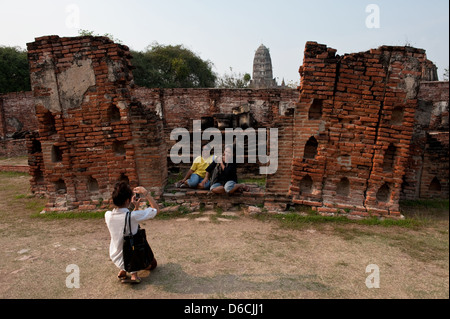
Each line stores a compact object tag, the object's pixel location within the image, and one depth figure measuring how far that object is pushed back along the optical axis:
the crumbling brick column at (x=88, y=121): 5.43
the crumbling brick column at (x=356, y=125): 5.04
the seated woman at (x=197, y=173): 6.02
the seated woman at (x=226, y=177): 5.58
